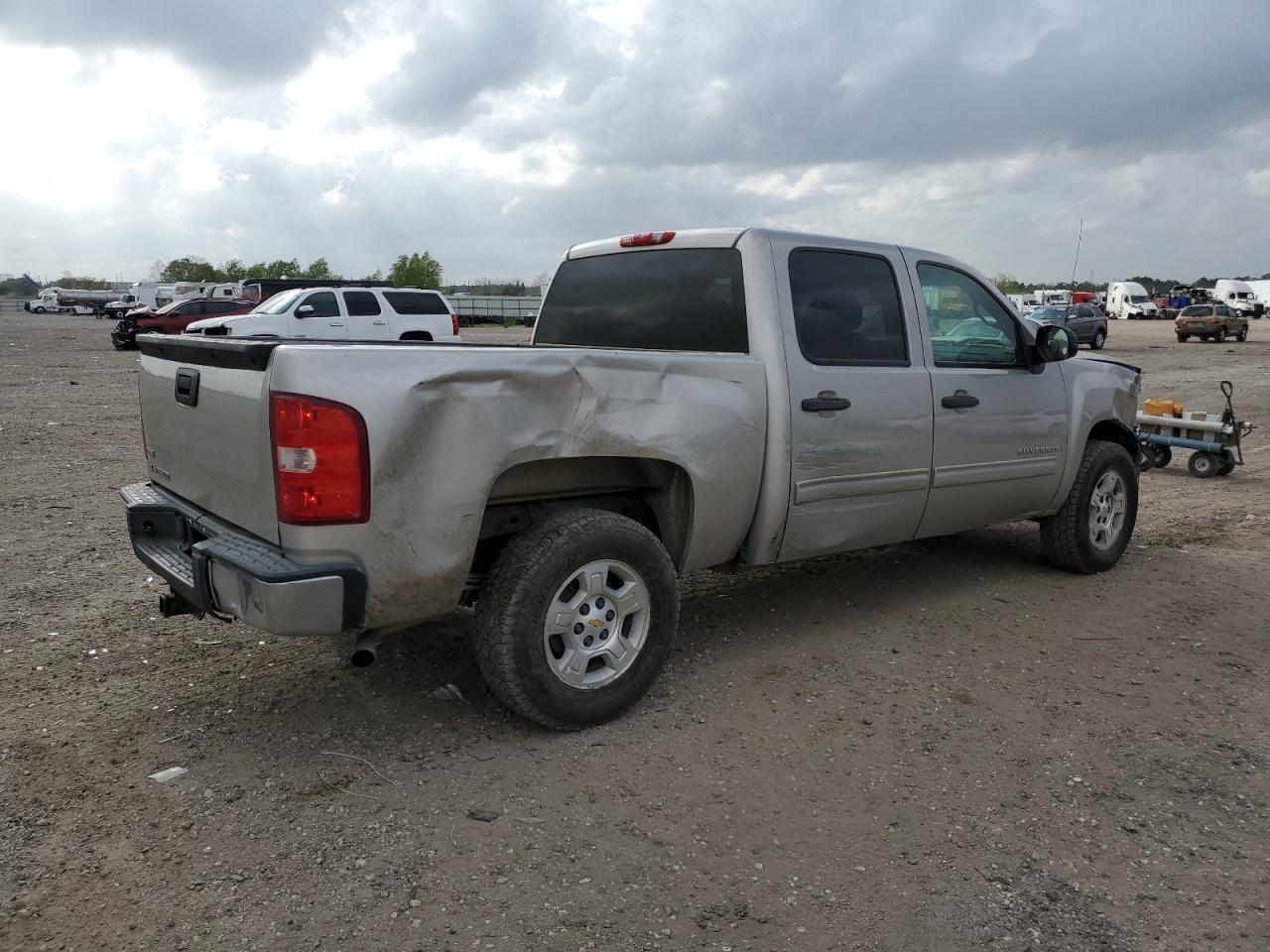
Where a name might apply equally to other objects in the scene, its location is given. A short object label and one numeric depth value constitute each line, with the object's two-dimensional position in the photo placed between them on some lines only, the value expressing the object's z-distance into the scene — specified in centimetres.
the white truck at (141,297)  6425
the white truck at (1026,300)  5622
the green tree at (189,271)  12812
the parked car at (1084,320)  3419
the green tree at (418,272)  9444
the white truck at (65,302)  8094
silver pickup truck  317
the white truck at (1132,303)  6625
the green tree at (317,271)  10362
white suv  2144
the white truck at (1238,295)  6706
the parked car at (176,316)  2902
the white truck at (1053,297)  6438
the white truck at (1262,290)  7531
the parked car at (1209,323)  3788
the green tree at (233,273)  12027
